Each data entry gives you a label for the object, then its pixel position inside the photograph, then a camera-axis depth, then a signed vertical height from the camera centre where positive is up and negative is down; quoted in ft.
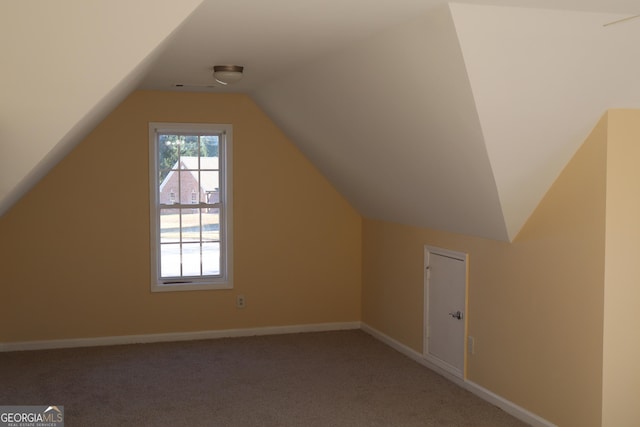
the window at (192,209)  21.76 -0.48
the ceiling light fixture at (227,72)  16.66 +2.84
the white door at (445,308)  17.11 -2.80
